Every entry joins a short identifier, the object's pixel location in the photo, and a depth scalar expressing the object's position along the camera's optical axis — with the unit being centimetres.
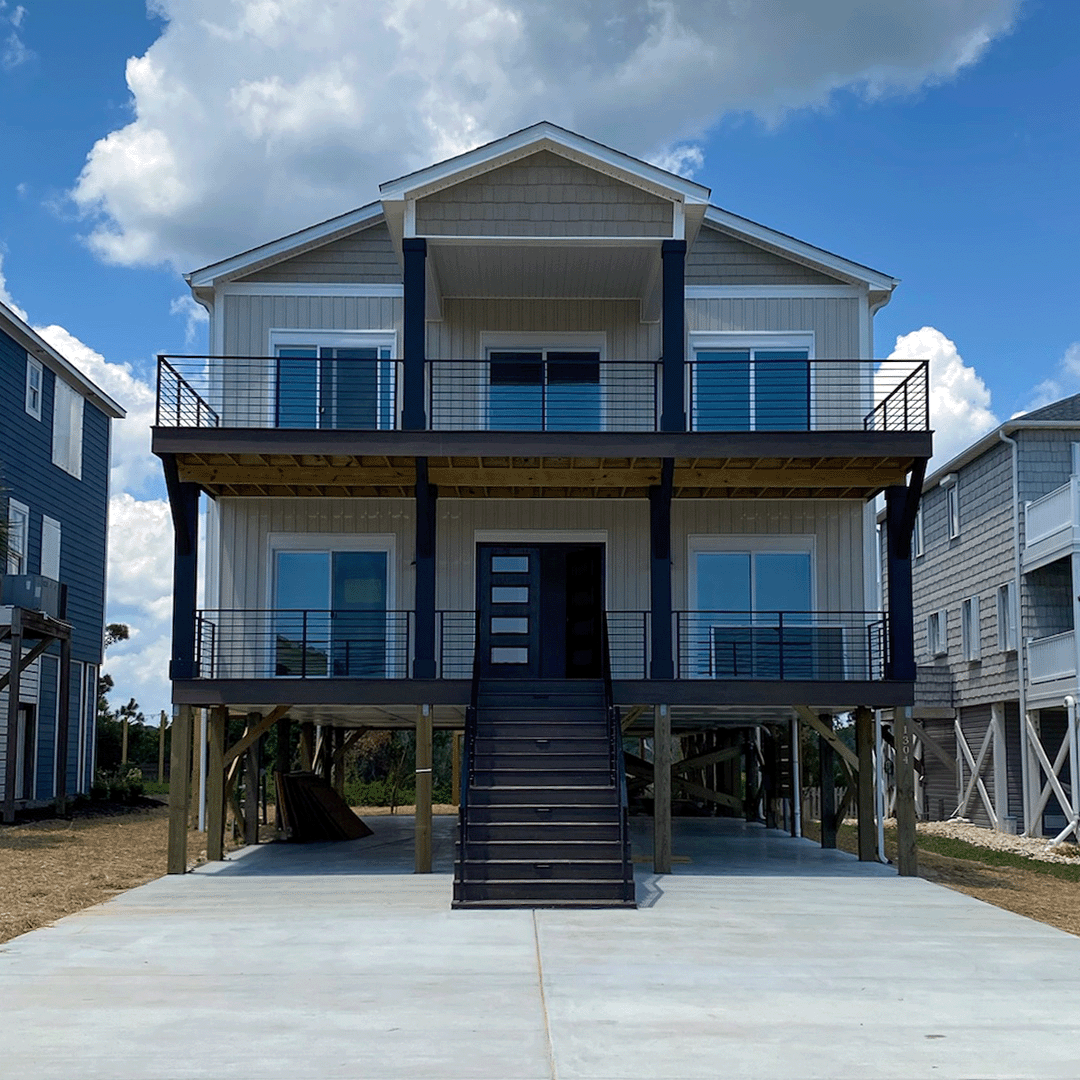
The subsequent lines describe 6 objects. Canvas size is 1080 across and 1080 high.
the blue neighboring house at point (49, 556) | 2625
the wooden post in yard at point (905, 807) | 1733
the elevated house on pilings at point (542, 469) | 1795
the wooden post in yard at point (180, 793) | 1714
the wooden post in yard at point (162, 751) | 3866
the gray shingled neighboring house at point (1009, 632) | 2627
